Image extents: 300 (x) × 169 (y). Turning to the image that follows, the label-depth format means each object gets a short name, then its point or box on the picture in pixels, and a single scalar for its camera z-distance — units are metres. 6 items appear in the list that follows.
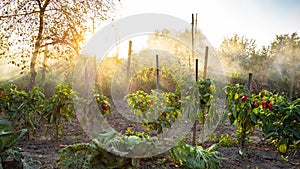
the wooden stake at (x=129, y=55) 7.29
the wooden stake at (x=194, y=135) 3.77
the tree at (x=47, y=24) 4.80
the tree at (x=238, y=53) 10.55
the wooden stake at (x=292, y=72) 7.87
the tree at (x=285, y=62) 8.49
